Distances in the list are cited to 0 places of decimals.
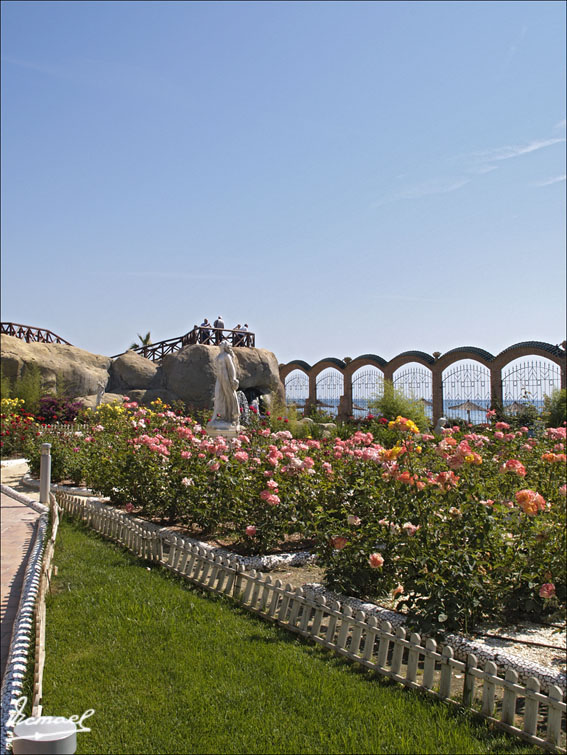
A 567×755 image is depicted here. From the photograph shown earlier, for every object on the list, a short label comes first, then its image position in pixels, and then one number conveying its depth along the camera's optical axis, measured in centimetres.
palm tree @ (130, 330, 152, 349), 4212
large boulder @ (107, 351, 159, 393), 2264
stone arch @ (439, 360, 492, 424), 1920
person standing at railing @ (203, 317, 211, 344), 2369
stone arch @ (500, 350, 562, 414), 1752
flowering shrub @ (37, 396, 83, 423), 1706
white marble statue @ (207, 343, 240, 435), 1212
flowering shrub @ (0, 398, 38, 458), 1445
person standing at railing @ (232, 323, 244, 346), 2506
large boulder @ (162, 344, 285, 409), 2173
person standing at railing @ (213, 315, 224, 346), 2388
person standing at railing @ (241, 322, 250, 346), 2522
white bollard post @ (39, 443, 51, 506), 905
